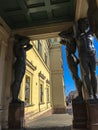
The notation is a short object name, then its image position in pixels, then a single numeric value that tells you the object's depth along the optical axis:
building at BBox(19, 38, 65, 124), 3.99
